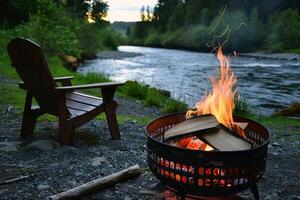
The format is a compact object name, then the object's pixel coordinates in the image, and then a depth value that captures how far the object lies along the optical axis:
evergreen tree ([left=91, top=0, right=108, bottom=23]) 45.41
